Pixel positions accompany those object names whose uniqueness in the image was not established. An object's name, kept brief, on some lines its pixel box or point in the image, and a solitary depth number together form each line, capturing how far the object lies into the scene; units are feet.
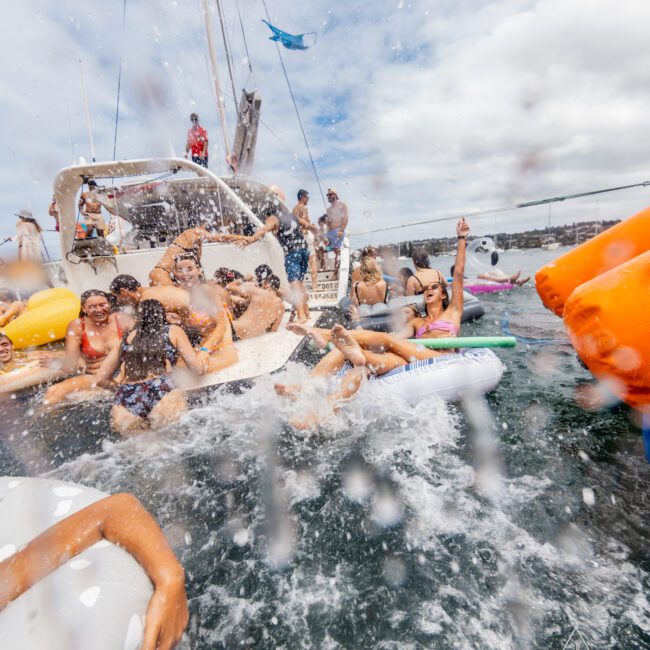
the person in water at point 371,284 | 22.86
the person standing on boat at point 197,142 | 28.30
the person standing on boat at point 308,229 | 27.43
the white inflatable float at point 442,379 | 12.26
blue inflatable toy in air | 34.47
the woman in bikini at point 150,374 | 11.50
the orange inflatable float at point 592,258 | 8.39
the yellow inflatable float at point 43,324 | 19.75
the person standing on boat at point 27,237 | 29.71
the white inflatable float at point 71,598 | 3.43
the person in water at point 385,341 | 12.29
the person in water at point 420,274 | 18.75
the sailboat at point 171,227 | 18.76
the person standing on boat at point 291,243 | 23.08
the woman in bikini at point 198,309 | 15.74
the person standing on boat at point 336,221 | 29.58
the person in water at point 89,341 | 14.46
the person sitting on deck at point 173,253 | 19.19
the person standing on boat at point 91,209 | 22.09
